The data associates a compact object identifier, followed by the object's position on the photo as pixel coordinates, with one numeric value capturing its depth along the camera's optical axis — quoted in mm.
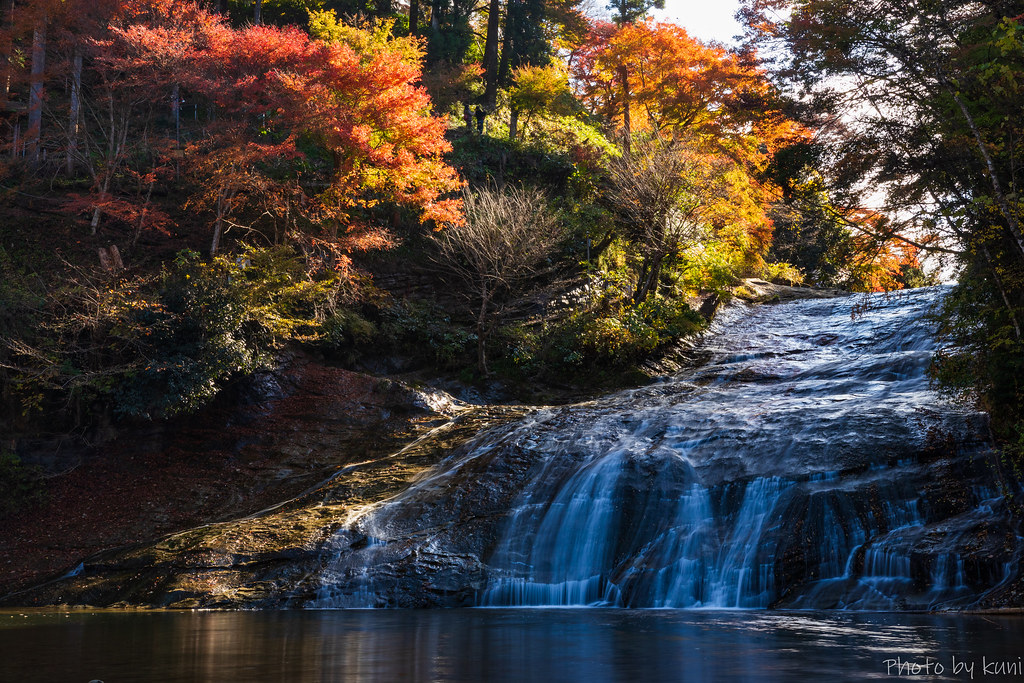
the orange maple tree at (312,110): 20531
